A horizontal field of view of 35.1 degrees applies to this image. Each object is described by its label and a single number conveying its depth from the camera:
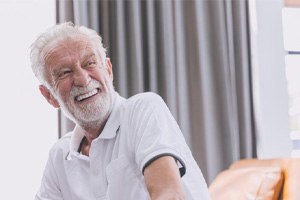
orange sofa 2.05
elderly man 1.37
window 3.27
